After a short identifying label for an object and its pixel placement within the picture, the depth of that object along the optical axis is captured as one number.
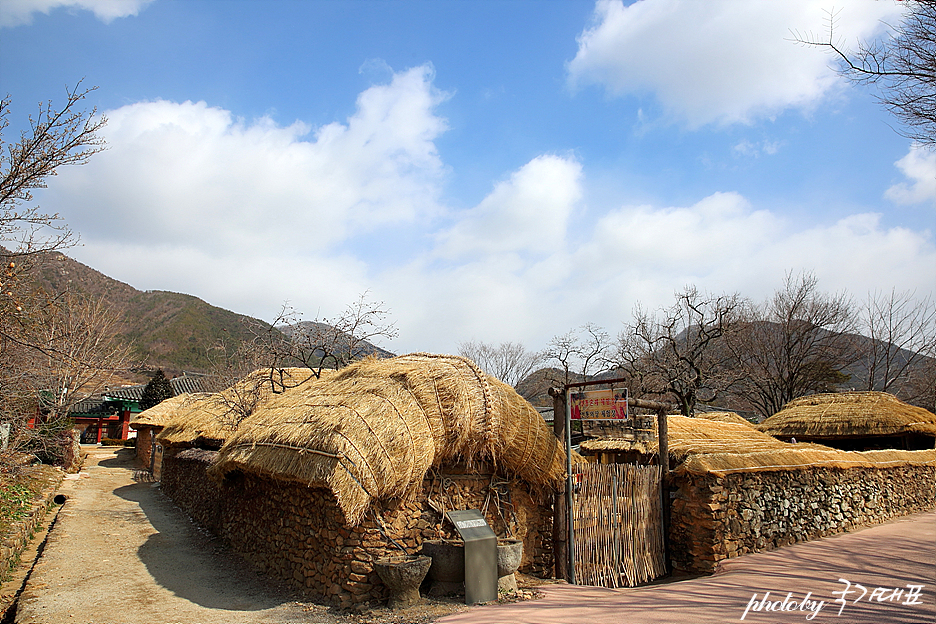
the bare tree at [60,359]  9.43
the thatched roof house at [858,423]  19.34
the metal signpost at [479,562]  7.24
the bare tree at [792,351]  30.41
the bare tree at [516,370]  45.50
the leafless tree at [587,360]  29.28
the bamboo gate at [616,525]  9.08
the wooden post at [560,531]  8.91
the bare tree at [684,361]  24.08
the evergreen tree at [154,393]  34.03
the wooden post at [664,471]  10.15
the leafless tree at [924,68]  7.50
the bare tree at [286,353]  13.91
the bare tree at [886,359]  29.94
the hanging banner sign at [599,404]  8.62
